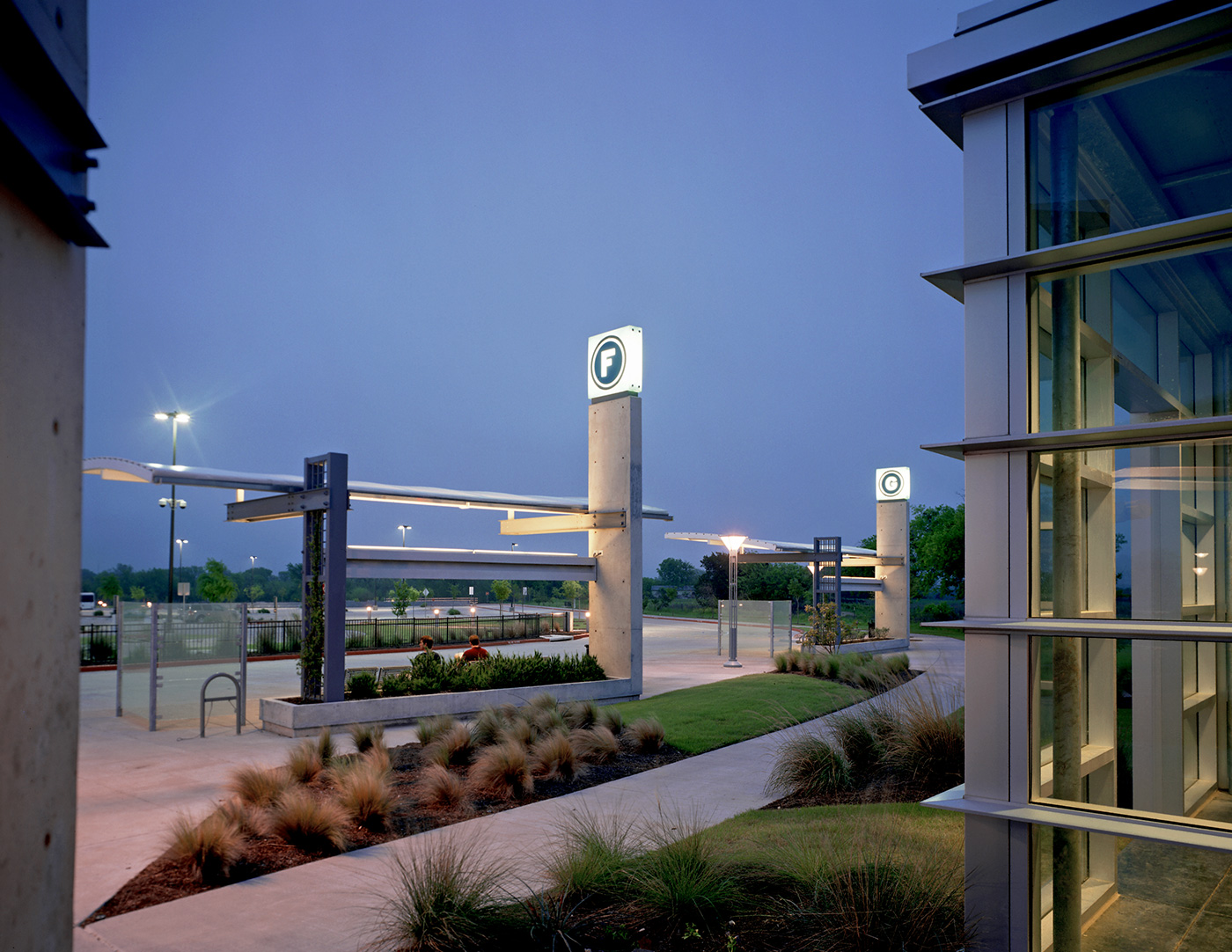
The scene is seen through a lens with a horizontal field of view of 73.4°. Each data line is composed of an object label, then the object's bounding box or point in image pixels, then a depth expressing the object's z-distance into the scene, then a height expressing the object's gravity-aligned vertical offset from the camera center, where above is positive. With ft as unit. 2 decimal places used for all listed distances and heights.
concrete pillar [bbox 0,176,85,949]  4.85 -0.31
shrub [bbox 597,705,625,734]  41.65 -9.96
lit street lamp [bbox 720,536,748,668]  94.32 -3.32
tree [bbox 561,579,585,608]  174.71 -14.47
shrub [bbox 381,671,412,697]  48.08 -9.59
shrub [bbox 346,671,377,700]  46.96 -9.38
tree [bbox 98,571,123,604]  181.57 -15.20
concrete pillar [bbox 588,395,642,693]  58.96 -1.59
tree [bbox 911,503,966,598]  172.86 -4.87
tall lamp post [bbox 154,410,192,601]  102.58 +12.42
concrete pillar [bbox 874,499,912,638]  106.83 -5.88
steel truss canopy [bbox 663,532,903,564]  95.04 -3.27
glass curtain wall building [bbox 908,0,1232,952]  12.64 +1.06
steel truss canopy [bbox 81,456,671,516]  45.98 +2.16
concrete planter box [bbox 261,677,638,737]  42.80 -10.47
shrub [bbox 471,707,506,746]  38.09 -9.58
